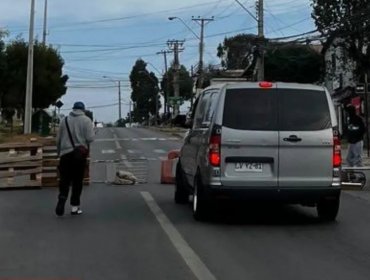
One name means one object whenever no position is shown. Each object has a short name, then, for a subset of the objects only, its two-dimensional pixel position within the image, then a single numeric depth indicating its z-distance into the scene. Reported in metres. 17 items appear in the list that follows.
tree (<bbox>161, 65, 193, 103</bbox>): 128.38
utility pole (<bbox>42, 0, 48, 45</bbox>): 67.07
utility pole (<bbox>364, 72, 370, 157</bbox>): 22.44
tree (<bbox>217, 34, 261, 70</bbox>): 98.28
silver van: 10.88
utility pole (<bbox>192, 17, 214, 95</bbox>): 78.44
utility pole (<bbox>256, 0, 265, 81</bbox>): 43.81
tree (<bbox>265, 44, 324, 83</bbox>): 61.56
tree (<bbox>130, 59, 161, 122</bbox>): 160.04
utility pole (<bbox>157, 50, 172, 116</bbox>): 119.76
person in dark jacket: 17.69
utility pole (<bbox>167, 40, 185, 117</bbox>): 104.62
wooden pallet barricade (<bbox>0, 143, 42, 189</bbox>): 16.44
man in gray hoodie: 11.98
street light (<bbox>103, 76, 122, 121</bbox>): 171.25
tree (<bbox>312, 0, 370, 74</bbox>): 46.50
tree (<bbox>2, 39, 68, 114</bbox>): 56.66
